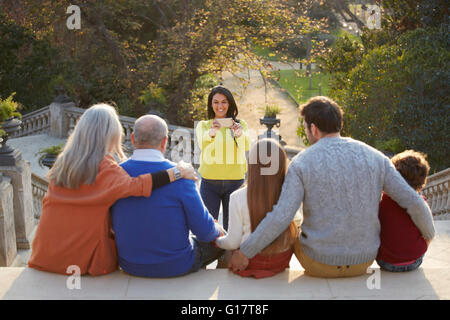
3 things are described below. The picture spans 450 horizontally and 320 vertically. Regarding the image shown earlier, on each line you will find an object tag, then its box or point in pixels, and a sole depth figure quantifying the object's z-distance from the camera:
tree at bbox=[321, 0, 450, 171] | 9.30
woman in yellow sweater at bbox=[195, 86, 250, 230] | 4.75
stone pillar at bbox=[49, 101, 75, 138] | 12.80
